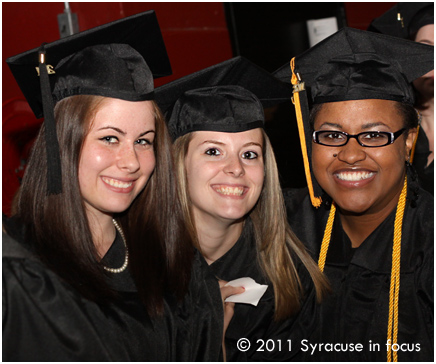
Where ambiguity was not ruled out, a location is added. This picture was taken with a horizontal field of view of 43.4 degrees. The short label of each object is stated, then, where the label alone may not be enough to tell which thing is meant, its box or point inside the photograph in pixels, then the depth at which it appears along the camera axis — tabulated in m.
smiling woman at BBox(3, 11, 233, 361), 1.77
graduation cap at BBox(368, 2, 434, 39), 3.53
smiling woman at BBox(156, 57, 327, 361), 2.43
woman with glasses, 2.32
